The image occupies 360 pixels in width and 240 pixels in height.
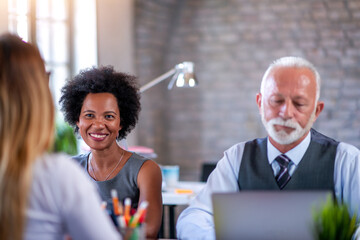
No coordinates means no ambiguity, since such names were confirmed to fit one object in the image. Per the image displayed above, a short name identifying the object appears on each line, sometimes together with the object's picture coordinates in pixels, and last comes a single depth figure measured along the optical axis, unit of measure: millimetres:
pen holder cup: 1572
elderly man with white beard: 2034
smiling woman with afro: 2343
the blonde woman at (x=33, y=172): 1419
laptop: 1623
